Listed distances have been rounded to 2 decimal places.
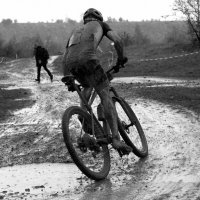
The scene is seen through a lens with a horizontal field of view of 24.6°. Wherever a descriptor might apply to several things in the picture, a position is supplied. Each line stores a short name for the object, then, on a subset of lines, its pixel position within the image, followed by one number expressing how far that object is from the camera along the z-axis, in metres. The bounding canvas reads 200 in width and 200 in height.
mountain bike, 4.78
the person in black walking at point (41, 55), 21.06
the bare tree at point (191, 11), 30.23
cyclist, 5.18
